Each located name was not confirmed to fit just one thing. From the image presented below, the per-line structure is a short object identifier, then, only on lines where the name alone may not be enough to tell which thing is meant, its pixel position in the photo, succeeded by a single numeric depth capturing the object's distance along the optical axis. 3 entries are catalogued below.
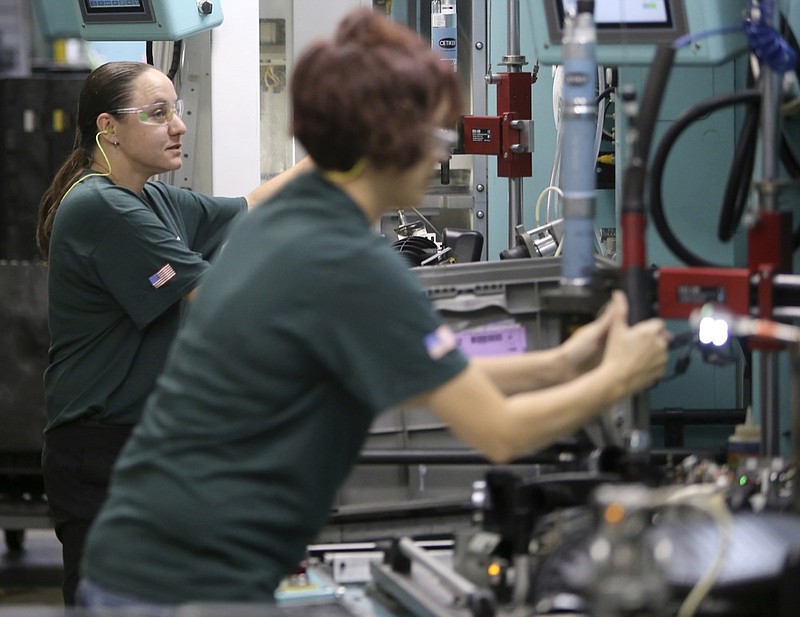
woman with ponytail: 5.37
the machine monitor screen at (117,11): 7.33
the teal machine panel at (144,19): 7.21
